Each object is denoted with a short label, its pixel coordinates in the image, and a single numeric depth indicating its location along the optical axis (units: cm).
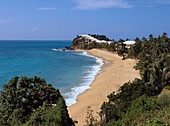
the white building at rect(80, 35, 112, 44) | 13427
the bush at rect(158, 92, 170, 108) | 1434
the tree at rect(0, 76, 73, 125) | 1324
